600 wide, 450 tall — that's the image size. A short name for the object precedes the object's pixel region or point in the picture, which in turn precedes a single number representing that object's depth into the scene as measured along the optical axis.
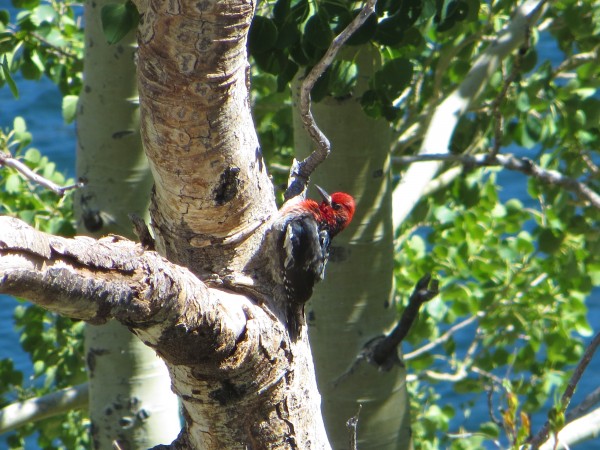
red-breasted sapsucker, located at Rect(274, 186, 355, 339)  11.91
